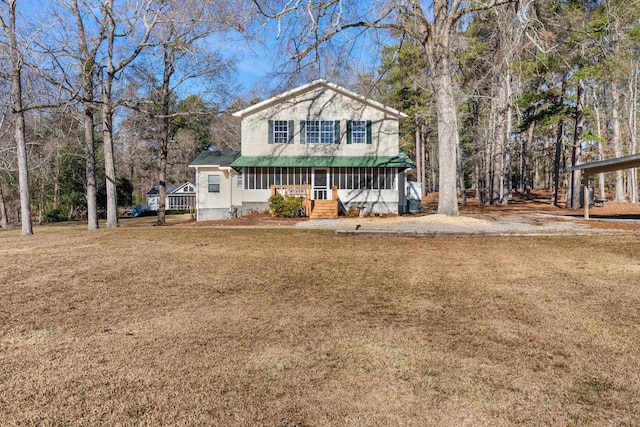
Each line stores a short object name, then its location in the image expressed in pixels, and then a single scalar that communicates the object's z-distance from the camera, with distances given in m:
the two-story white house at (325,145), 19.83
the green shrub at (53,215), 27.94
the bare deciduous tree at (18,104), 12.42
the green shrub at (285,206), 18.00
